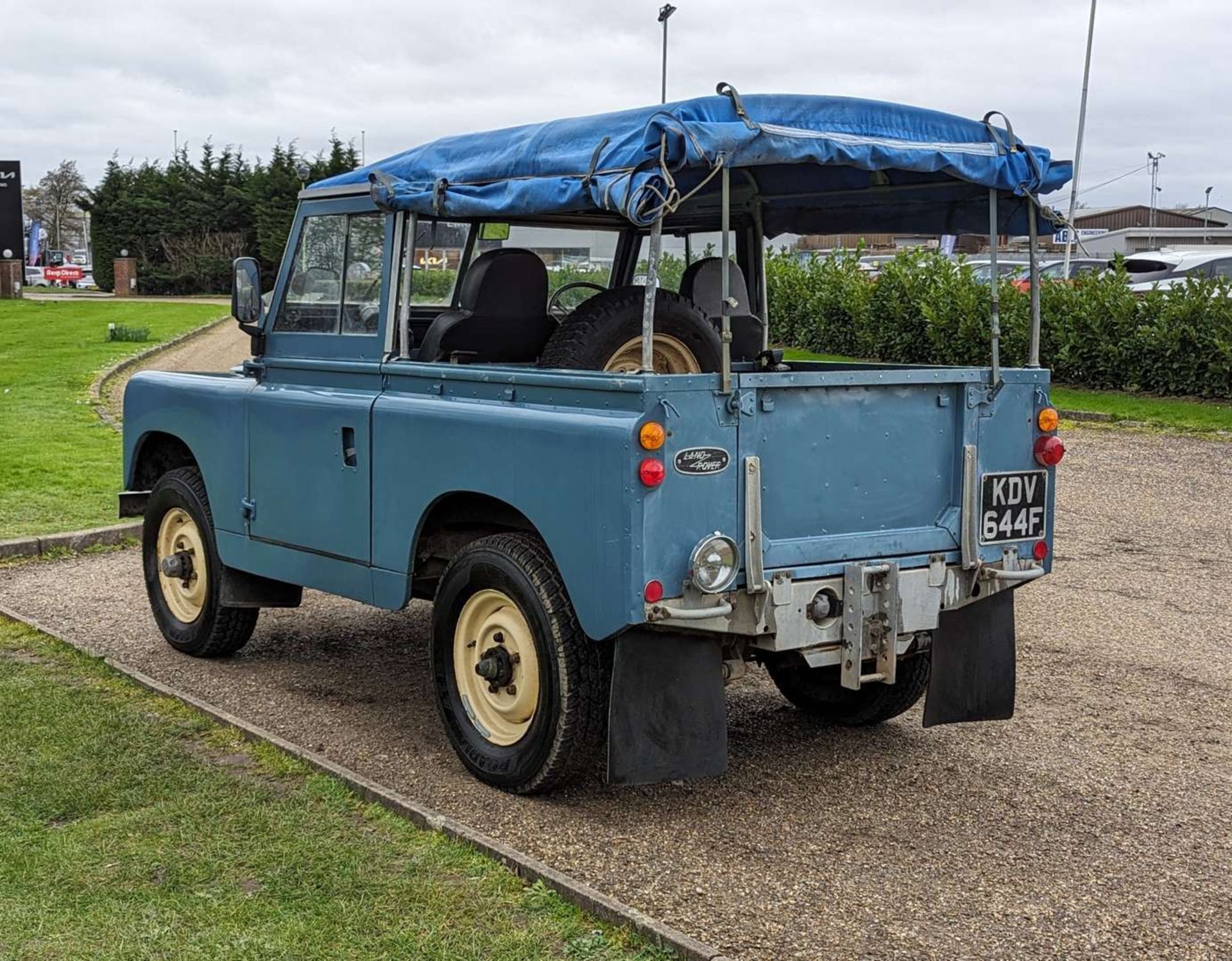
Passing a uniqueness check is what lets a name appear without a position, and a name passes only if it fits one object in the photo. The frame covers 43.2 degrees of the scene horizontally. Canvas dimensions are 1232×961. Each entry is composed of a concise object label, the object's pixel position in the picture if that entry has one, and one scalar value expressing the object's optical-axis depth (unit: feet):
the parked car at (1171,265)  94.12
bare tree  329.31
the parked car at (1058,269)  77.30
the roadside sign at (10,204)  138.82
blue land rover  16.20
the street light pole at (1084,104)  126.72
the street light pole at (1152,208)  267.92
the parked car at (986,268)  76.49
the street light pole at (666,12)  74.99
